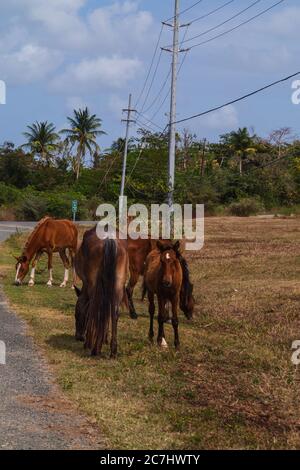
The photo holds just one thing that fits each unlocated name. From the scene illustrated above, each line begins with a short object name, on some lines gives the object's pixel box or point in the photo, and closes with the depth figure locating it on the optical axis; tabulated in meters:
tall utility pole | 23.93
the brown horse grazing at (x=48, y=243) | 16.48
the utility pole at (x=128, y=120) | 49.45
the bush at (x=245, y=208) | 55.34
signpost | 36.16
